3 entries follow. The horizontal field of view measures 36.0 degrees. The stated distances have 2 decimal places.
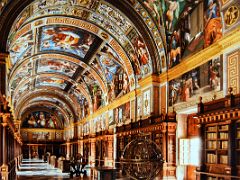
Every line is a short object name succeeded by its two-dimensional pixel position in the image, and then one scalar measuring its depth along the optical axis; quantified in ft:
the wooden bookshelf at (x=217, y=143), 36.83
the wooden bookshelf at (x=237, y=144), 35.06
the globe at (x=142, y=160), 32.32
